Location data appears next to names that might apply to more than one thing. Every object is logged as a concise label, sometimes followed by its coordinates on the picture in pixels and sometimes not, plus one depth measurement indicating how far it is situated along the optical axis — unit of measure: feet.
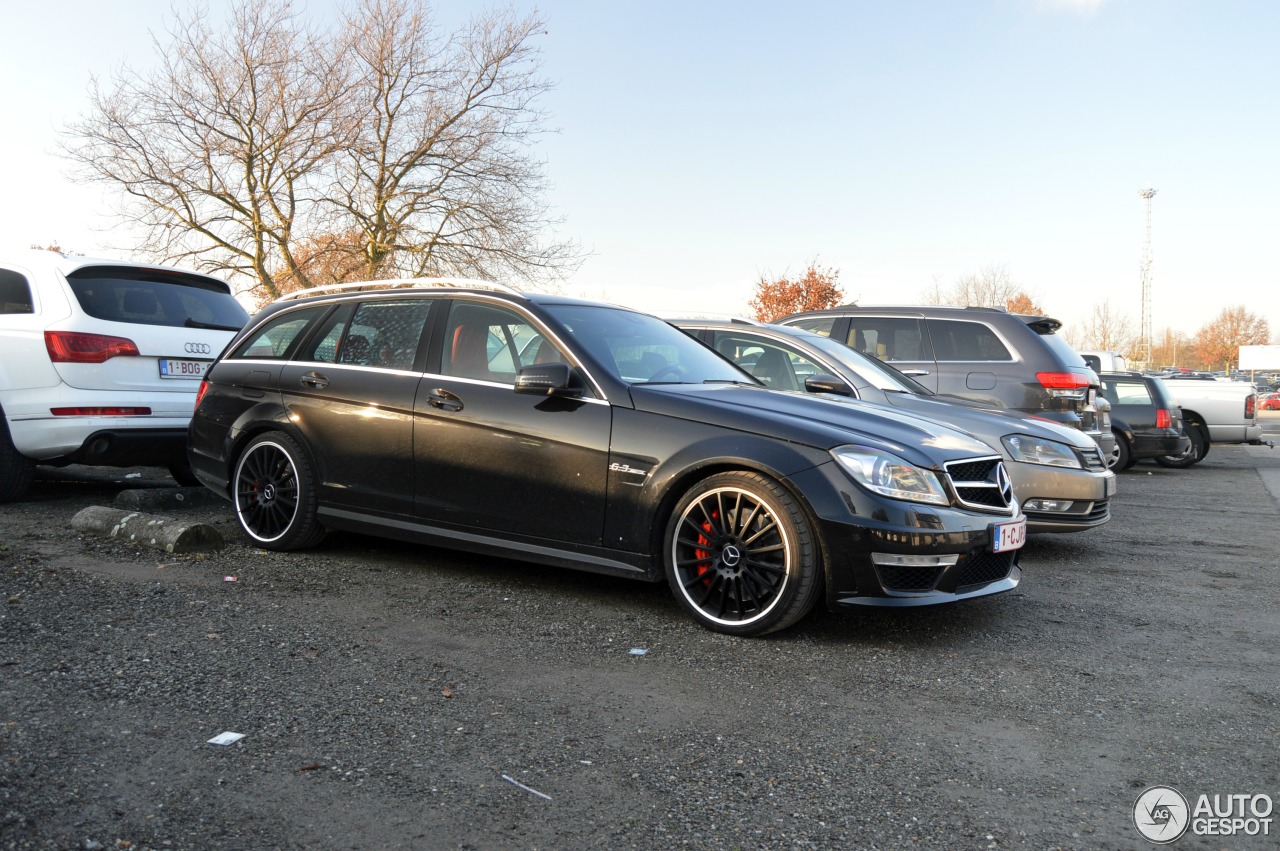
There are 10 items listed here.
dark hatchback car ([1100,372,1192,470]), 52.80
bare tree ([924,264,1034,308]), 179.11
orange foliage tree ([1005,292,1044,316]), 180.86
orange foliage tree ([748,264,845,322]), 159.43
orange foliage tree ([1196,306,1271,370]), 342.44
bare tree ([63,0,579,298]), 87.92
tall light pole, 245.24
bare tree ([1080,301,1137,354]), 243.40
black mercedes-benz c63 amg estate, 15.03
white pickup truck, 60.64
